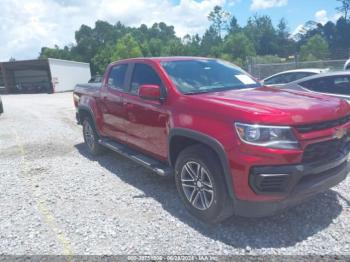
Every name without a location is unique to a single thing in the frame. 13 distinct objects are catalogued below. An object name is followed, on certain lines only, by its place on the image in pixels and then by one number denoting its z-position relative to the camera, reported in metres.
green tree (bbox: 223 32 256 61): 71.78
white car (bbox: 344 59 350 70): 8.38
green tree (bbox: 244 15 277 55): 102.06
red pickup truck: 2.95
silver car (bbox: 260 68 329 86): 9.92
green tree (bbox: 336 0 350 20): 95.44
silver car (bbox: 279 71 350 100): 6.18
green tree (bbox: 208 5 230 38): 110.06
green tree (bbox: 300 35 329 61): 61.25
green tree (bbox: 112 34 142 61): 56.91
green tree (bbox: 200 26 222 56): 85.71
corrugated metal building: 41.06
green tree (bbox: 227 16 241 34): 105.57
